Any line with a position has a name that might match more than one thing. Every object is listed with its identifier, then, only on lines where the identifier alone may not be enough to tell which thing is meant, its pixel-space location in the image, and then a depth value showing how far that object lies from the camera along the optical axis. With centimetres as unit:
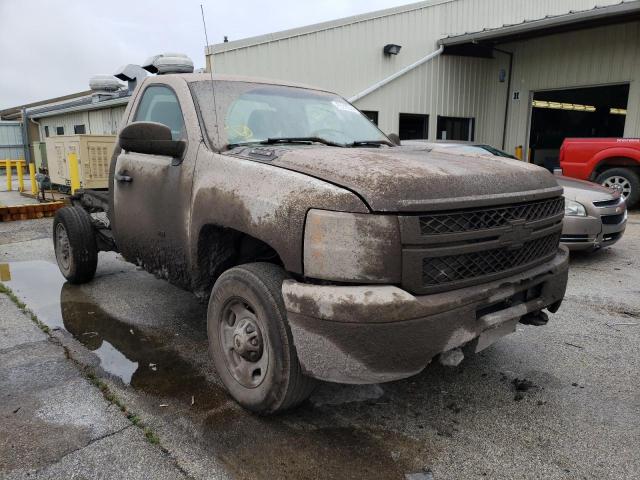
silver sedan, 614
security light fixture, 1383
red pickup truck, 1021
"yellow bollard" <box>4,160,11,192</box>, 1285
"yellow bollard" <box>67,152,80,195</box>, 1019
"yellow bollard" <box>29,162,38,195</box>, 1330
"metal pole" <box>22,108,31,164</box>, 2561
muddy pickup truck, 230
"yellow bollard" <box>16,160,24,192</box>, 1395
